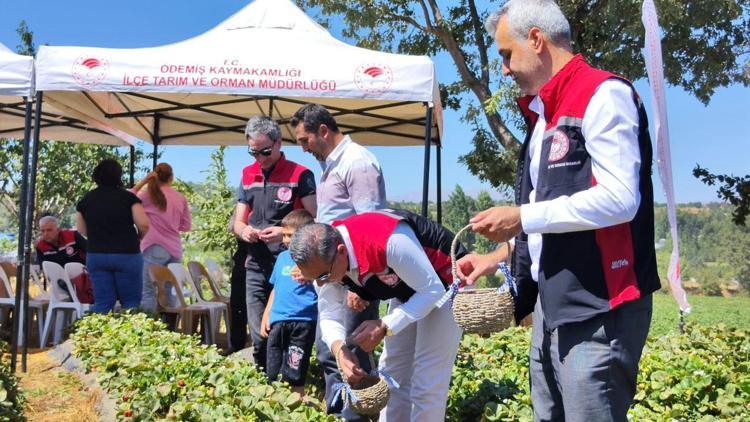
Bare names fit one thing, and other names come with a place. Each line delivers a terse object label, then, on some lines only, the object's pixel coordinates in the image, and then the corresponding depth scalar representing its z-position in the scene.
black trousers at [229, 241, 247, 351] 6.27
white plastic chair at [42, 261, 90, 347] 7.63
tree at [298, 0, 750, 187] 11.29
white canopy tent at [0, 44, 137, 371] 5.73
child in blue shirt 4.48
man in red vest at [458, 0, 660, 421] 1.89
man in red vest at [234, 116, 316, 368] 5.12
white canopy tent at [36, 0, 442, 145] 5.71
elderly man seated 8.73
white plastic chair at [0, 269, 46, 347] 7.87
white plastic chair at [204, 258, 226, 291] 9.88
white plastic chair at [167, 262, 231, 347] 7.79
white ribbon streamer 2.16
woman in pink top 7.59
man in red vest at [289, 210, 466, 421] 2.97
